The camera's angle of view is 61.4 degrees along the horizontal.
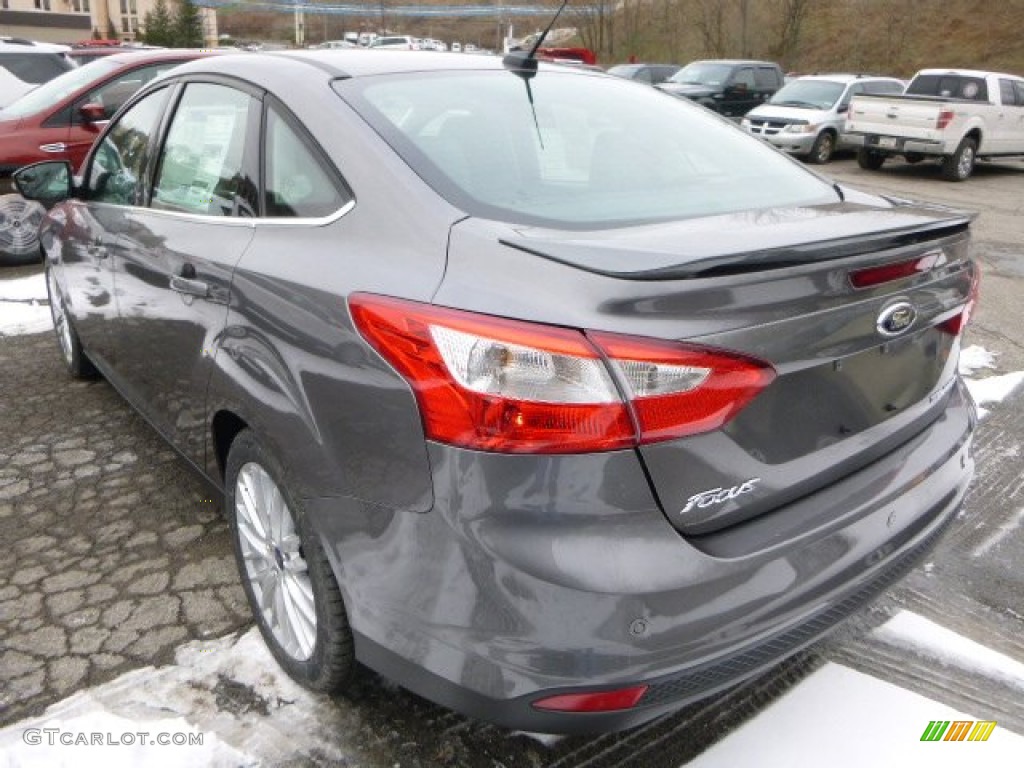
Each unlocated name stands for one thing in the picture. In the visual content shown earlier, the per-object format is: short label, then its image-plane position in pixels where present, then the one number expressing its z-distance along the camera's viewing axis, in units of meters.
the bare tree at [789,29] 40.16
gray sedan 1.61
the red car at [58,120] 7.29
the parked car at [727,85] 18.94
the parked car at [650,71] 23.02
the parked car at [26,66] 9.75
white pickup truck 14.27
